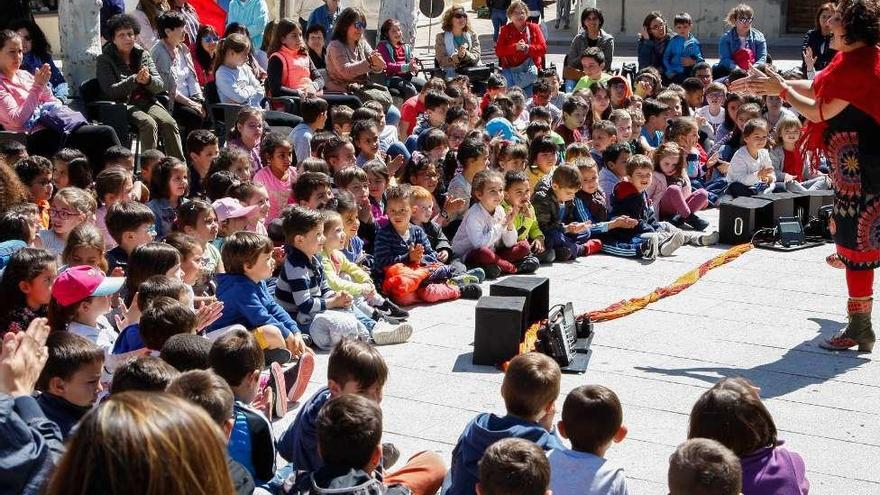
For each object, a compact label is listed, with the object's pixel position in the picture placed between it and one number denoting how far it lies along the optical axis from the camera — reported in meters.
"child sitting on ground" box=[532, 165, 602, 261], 9.55
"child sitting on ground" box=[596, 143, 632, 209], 10.32
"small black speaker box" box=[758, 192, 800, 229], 10.46
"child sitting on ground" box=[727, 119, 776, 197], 11.39
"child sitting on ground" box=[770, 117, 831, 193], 11.80
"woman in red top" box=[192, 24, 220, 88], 11.25
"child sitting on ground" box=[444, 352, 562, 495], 4.48
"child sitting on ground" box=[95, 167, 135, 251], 7.48
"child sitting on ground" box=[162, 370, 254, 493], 4.07
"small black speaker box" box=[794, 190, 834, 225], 10.70
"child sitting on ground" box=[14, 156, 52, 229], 7.48
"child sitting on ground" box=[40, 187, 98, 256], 6.91
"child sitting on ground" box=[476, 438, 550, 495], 3.75
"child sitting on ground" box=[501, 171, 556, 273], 9.16
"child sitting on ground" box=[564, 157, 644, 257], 9.81
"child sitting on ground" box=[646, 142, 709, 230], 10.67
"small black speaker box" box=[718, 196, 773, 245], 10.27
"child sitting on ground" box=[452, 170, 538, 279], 8.87
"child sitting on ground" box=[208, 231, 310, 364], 6.55
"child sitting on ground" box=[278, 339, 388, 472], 4.82
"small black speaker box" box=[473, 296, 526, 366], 6.89
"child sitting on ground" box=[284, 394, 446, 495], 3.97
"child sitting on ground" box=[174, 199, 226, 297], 7.05
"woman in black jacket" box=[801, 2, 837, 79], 15.39
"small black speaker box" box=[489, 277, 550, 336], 7.38
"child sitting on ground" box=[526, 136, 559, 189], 10.09
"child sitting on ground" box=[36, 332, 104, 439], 4.55
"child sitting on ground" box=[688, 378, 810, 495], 4.36
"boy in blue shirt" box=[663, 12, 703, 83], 16.22
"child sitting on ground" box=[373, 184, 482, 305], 8.20
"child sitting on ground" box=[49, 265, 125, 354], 5.63
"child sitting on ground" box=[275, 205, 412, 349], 7.12
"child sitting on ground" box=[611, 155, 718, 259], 9.91
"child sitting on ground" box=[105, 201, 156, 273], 6.82
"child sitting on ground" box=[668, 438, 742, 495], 3.80
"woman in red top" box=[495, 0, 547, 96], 15.36
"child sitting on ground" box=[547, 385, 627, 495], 4.31
